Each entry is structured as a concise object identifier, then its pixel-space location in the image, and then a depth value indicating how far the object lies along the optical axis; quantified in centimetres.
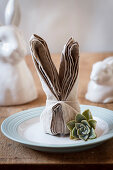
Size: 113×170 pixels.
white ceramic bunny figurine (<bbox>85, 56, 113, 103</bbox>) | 96
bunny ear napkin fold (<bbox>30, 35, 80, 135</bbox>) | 60
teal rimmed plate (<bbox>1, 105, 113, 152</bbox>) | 54
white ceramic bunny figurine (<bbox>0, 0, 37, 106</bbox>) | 94
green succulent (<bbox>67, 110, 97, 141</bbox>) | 59
